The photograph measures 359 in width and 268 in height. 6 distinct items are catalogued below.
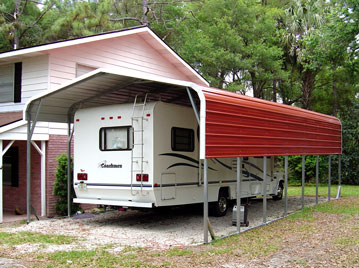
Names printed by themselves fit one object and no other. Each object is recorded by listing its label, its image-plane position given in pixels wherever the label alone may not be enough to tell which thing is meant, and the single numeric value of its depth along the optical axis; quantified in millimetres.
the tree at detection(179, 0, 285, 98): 24078
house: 12781
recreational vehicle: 10031
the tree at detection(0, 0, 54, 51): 23358
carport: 8841
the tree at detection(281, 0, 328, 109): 24297
